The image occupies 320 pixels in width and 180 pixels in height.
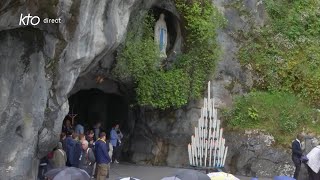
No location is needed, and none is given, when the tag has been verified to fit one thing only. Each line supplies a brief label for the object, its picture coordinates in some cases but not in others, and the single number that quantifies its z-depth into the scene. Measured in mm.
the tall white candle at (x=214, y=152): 16281
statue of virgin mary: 20094
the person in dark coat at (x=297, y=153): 16298
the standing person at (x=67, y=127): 19638
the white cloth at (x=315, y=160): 14258
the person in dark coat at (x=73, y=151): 15258
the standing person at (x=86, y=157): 15227
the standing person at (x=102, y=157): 15429
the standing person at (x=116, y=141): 19067
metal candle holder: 16344
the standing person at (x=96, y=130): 20284
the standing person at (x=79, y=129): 18836
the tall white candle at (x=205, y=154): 16281
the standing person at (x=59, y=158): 14961
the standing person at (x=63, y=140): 15804
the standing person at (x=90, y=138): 16322
